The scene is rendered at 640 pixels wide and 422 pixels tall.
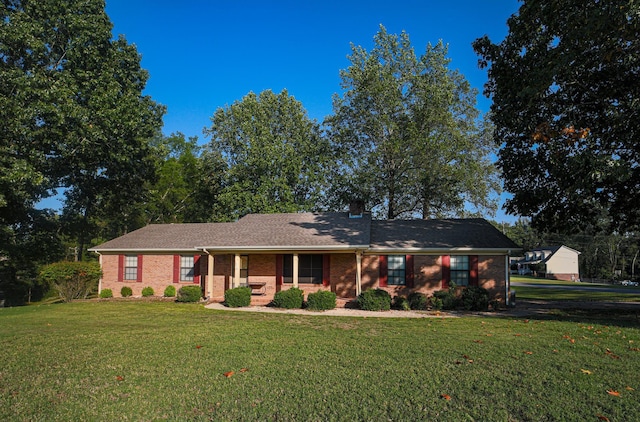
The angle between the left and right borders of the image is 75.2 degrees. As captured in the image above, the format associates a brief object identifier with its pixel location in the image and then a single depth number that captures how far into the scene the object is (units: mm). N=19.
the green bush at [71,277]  18672
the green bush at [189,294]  18188
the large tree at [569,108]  11180
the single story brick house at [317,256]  17422
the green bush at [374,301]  15734
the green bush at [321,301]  15633
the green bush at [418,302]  16359
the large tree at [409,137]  26531
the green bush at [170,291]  20156
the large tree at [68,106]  18516
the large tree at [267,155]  28250
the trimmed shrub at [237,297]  16438
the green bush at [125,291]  20625
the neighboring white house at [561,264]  59091
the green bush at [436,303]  16344
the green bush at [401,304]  16206
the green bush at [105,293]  20592
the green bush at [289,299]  16250
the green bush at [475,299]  16156
